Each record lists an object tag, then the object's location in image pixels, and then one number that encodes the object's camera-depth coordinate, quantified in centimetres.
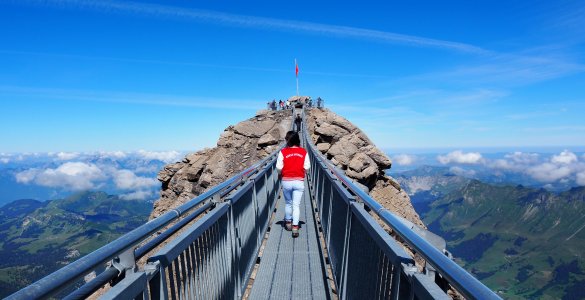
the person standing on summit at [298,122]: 3771
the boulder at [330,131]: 3164
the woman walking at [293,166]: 913
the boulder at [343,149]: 2736
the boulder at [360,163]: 2427
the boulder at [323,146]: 3008
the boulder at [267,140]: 3284
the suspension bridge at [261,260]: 222
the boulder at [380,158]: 2855
